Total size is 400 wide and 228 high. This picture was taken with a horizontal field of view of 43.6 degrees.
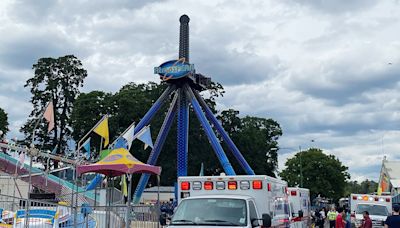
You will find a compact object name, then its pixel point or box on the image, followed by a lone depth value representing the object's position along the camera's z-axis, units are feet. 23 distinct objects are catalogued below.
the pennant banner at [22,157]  100.50
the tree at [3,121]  229.45
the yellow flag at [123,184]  94.87
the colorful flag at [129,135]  76.88
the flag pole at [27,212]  41.34
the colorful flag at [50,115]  78.89
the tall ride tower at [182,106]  163.02
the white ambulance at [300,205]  63.77
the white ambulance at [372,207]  79.51
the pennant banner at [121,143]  83.24
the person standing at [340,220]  67.90
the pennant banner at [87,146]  101.82
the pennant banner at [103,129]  79.48
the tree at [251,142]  237.25
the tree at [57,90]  224.33
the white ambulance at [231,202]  33.17
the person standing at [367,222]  60.54
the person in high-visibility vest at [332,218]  85.19
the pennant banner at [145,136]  86.43
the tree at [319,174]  290.56
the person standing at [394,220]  37.42
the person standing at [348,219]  68.13
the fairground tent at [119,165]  50.44
